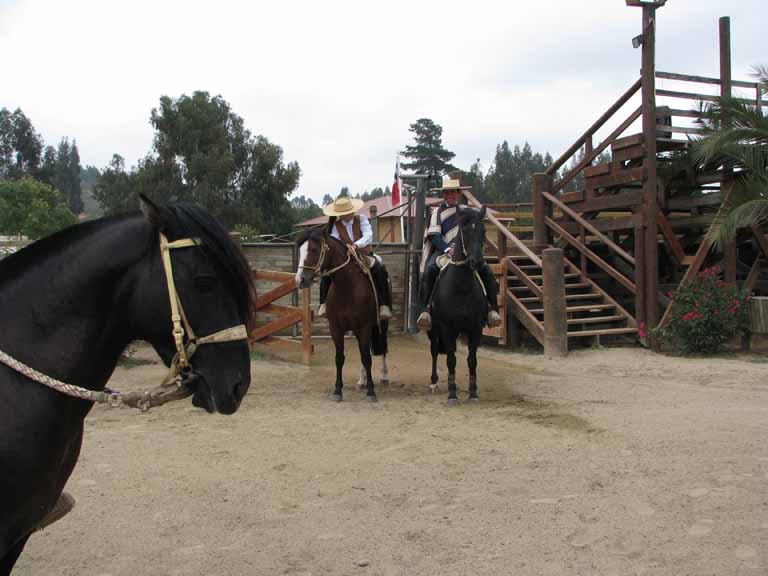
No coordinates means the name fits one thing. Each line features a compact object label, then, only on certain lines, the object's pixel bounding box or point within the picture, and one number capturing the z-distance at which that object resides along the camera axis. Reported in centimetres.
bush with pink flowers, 1018
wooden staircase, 1130
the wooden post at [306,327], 1002
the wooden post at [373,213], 2045
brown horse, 777
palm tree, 980
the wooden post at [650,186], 1111
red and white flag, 1810
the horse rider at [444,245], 816
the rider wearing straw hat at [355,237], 832
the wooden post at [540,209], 1336
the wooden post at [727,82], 1087
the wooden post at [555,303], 1065
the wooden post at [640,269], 1135
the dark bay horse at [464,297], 755
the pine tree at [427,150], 7300
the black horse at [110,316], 214
